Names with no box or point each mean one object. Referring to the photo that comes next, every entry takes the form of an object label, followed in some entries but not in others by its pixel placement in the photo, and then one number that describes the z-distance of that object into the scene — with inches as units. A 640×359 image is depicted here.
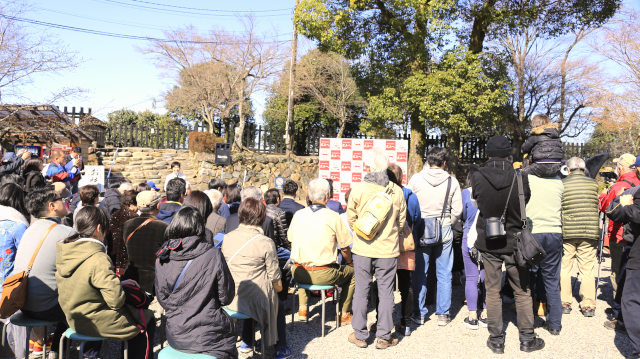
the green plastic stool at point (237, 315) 133.9
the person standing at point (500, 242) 146.0
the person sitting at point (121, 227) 161.5
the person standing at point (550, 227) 159.3
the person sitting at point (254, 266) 132.0
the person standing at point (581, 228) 176.2
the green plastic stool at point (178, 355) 106.5
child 157.9
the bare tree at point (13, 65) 353.1
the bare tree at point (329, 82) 701.9
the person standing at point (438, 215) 171.6
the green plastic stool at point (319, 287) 161.0
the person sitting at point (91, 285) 107.7
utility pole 583.5
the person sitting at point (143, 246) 144.7
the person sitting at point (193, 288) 106.5
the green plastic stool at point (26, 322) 123.3
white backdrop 384.8
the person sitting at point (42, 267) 124.0
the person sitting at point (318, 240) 160.6
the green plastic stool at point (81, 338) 114.5
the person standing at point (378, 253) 148.1
